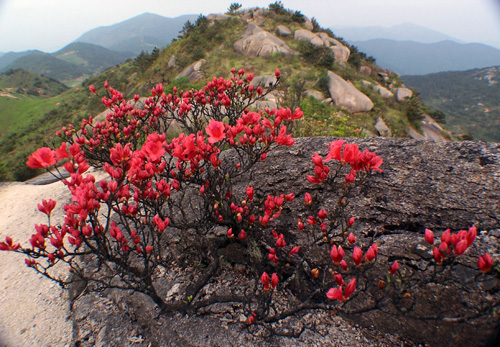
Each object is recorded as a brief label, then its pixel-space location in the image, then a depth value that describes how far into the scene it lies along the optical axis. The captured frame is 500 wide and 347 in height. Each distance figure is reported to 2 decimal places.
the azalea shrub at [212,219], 1.97
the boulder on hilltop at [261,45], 16.36
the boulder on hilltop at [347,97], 12.06
